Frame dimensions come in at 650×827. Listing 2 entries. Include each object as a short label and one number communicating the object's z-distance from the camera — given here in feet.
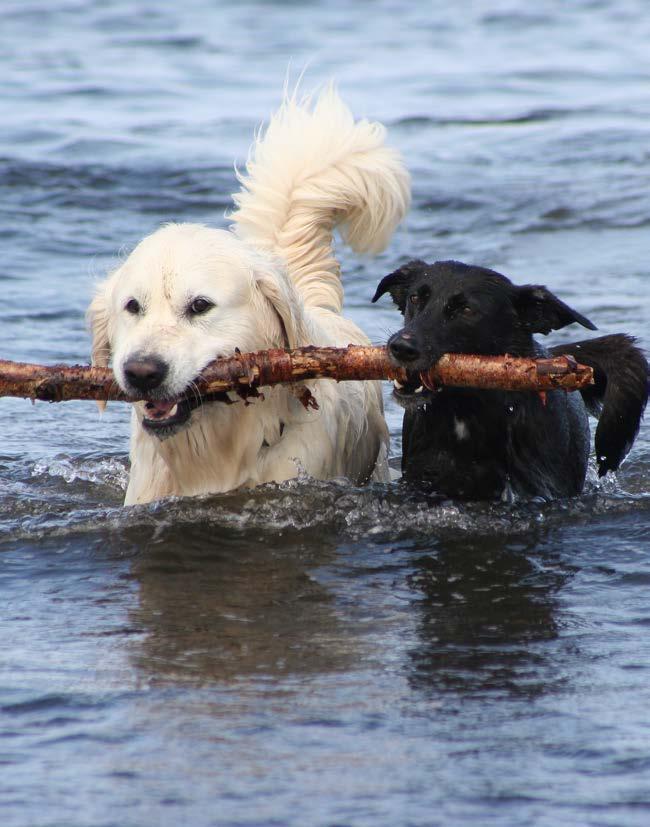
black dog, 36.76
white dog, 33.58
